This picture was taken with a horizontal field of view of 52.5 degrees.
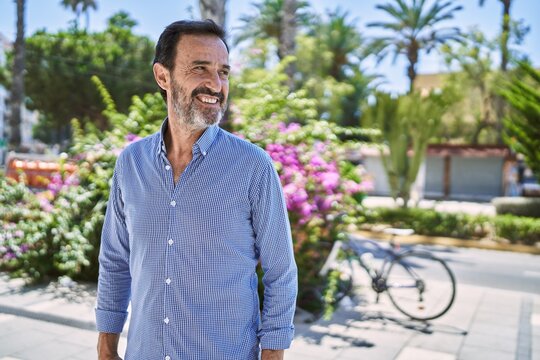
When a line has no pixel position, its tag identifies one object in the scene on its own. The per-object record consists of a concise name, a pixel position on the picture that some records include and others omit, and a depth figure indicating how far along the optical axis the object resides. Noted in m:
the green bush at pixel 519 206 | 16.78
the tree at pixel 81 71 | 35.69
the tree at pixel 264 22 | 32.31
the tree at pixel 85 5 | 48.70
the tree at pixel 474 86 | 33.47
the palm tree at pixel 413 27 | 29.72
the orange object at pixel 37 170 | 9.54
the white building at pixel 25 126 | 77.12
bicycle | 6.36
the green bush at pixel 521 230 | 14.09
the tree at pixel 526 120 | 15.68
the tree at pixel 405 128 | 17.47
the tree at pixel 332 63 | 36.34
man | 1.85
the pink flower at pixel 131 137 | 6.86
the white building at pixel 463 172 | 32.50
